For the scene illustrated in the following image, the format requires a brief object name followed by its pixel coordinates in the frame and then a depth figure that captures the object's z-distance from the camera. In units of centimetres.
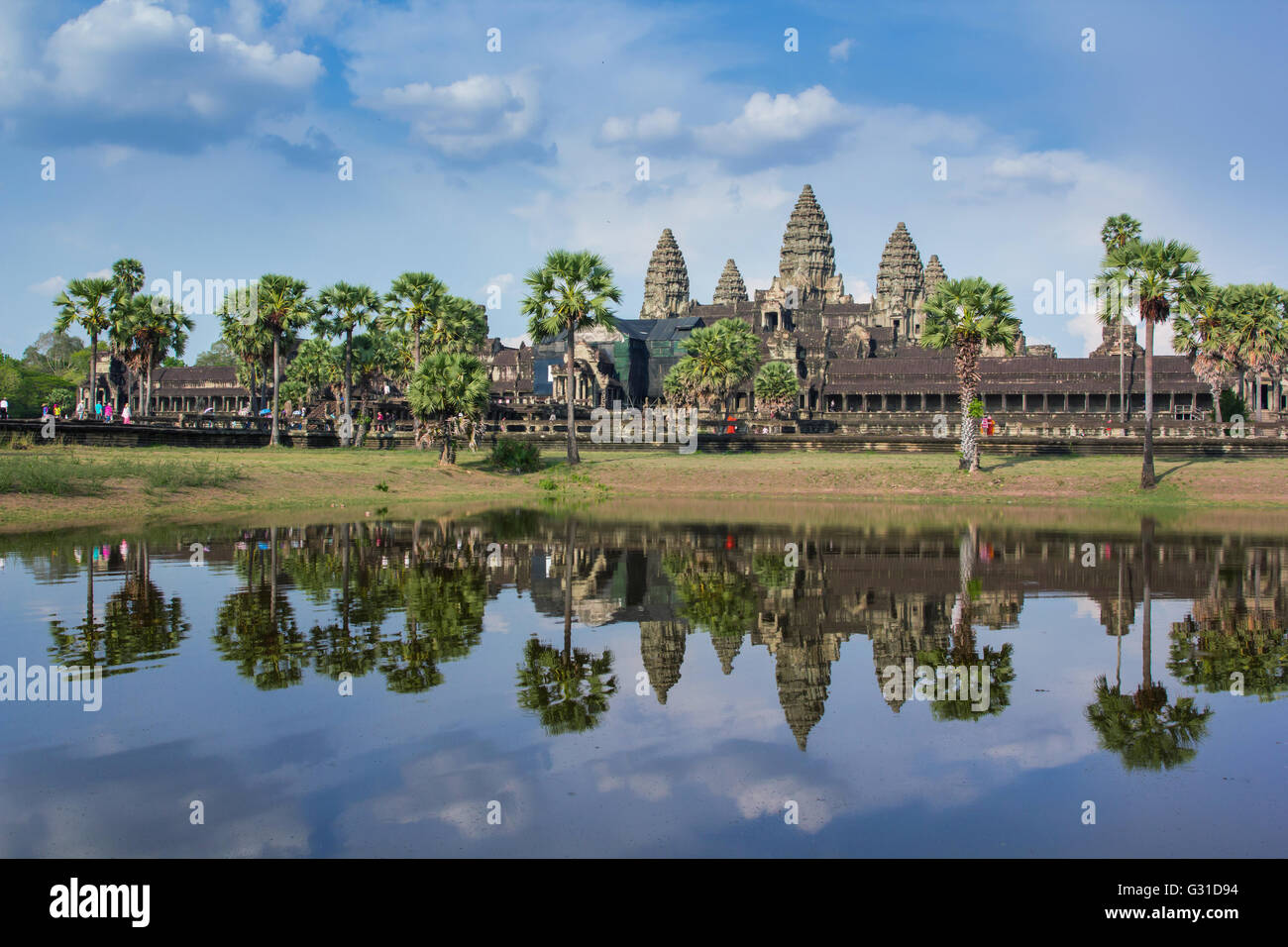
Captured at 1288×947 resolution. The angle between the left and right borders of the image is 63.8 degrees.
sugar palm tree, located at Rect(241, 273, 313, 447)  6047
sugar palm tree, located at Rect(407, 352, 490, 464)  5147
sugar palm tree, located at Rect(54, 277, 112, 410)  6216
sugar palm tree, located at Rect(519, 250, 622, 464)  5409
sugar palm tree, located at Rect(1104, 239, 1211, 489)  4484
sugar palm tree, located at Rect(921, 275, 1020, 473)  4884
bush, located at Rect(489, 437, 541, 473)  5278
